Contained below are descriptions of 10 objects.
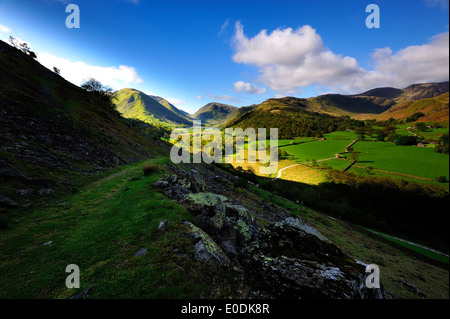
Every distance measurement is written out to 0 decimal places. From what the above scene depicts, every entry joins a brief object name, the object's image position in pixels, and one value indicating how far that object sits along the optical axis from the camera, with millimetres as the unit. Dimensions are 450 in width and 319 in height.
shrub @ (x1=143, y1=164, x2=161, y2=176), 20766
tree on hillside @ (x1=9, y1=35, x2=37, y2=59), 45906
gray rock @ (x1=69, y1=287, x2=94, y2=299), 4730
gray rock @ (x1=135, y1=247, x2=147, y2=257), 6594
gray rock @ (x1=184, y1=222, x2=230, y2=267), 6258
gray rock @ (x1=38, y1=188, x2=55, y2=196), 11680
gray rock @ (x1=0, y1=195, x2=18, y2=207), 9383
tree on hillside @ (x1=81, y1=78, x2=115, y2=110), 61688
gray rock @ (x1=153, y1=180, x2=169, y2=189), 15247
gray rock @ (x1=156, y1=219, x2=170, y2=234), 8040
